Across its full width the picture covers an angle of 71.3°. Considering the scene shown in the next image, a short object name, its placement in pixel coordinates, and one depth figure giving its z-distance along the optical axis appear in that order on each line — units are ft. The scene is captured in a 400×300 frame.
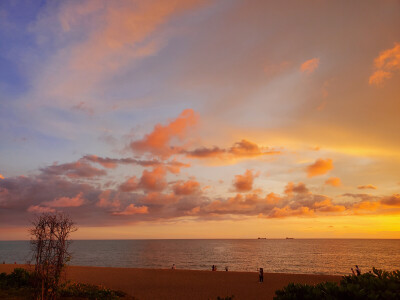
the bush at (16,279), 68.90
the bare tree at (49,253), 46.29
